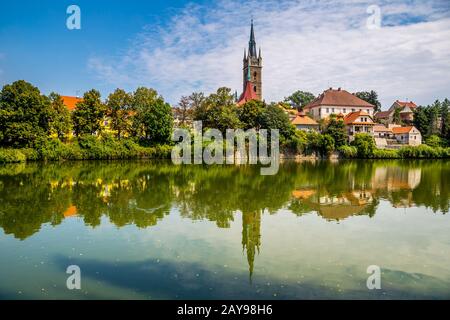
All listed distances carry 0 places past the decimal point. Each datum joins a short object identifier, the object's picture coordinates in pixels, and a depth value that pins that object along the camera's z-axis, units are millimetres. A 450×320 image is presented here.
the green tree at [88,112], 51562
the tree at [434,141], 65312
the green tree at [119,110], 54500
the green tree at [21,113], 45094
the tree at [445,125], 68262
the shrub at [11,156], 42844
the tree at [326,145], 57375
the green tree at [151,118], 54031
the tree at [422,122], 71375
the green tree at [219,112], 52875
